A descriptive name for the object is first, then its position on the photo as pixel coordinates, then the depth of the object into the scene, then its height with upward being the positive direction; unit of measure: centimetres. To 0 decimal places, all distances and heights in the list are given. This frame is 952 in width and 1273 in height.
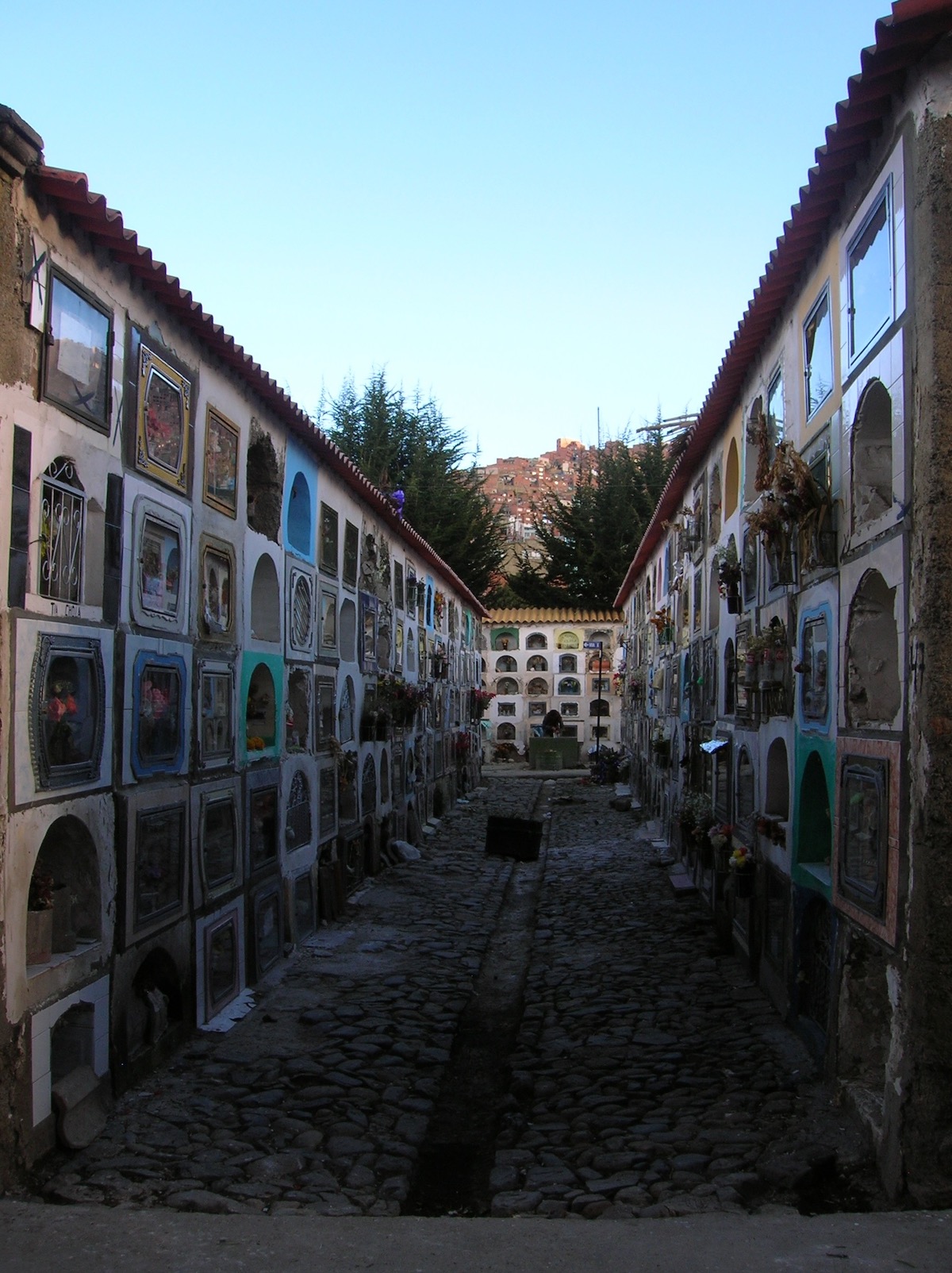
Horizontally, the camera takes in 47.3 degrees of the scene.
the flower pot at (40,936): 526 -117
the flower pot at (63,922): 573 -120
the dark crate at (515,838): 1591 -201
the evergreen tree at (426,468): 3647 +791
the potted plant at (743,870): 859 -133
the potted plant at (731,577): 1005 +117
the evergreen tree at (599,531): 3941 +632
